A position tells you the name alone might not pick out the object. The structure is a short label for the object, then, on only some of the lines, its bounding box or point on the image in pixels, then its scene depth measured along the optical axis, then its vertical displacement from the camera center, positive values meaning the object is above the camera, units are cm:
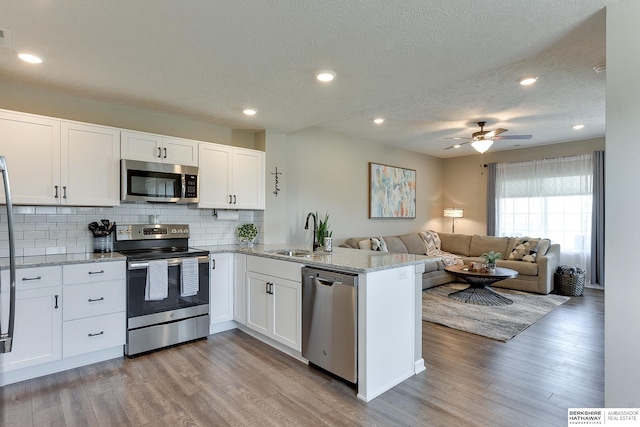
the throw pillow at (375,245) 541 -51
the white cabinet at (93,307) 277 -80
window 603 +22
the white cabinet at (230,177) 382 +43
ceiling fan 475 +107
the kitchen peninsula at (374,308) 236 -72
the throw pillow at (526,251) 573 -64
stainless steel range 306 -72
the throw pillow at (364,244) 535 -49
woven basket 534 -111
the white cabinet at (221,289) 361 -82
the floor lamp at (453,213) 746 +1
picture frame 630 +43
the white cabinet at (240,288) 360 -82
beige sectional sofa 545 -74
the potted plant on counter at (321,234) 473 -29
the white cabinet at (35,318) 254 -81
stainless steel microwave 326 +31
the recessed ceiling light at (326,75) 270 +112
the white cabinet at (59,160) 276 +46
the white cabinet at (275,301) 293 -82
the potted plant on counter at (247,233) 429 -26
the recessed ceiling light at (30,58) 242 +112
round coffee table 473 -110
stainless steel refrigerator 188 -37
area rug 373 -125
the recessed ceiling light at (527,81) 332 +132
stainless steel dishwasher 243 -82
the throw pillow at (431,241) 686 -56
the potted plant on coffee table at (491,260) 493 -68
